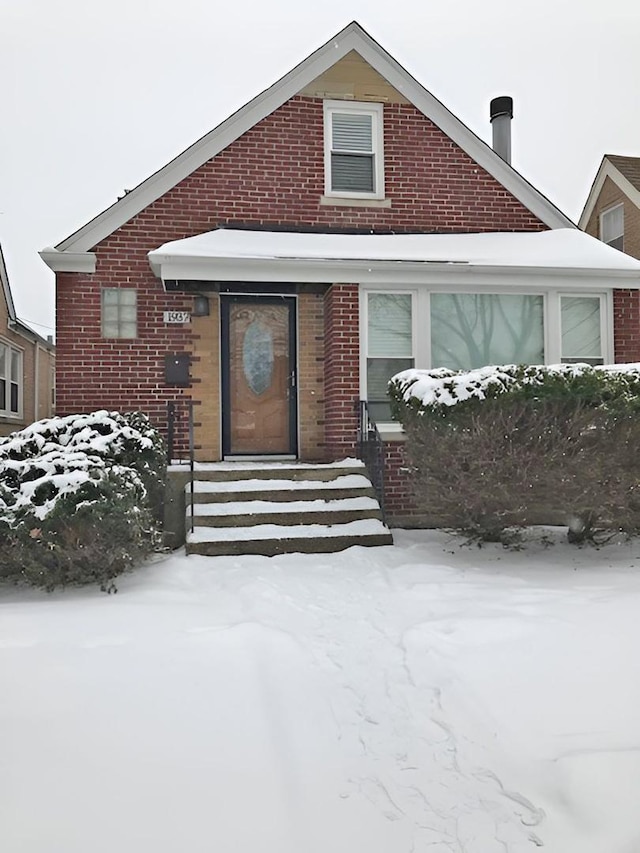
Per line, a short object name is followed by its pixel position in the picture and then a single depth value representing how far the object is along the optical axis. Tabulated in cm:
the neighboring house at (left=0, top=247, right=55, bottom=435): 1709
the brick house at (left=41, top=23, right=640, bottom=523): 873
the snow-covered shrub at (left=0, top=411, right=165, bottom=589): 531
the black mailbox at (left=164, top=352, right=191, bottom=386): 899
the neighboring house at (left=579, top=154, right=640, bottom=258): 1708
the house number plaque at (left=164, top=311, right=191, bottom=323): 905
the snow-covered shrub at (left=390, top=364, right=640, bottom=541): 610
